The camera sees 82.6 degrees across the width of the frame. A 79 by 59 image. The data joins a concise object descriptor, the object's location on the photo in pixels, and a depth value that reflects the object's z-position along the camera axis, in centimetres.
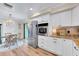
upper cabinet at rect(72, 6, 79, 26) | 123
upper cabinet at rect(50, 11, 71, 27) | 127
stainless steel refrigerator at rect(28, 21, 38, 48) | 127
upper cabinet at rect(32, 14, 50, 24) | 131
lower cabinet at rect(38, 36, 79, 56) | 117
